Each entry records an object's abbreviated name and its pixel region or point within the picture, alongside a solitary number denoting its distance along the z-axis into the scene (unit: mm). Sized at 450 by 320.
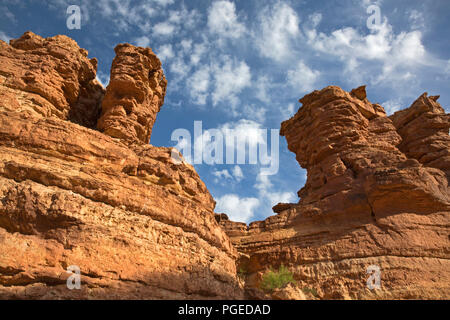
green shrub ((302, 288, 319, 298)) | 17116
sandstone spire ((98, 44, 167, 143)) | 20750
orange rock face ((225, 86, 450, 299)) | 17641
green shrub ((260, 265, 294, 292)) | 18094
